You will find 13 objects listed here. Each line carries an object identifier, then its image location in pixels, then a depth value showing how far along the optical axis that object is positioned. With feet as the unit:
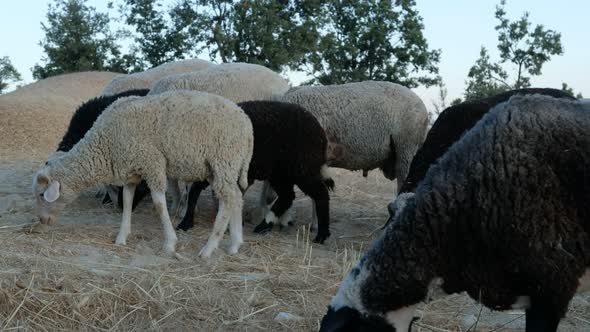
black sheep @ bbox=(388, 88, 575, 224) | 22.07
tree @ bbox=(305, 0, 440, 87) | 86.89
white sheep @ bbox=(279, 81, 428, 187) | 29.66
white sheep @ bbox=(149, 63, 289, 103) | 32.04
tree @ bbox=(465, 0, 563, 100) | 62.80
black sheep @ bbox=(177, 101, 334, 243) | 25.88
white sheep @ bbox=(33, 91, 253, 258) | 23.44
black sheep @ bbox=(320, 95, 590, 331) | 11.32
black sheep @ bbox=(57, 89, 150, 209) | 30.58
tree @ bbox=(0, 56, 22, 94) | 111.65
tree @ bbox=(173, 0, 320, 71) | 80.59
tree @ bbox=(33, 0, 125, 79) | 92.27
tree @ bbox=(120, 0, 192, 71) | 84.99
